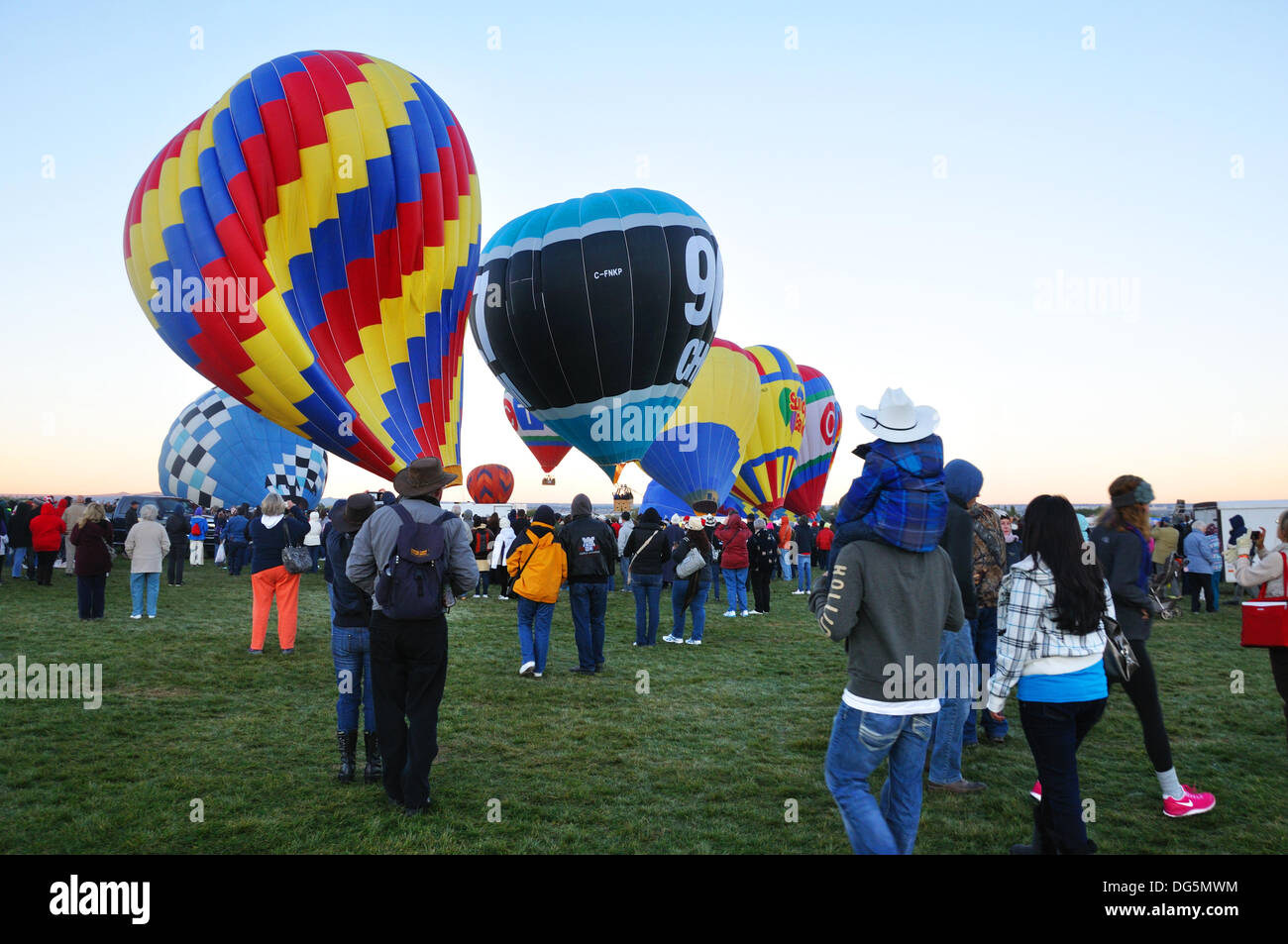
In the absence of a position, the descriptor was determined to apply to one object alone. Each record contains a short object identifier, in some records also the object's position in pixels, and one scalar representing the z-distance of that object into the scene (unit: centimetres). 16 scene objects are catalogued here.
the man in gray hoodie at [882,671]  324
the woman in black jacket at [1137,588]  471
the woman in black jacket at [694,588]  1138
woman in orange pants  972
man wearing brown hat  479
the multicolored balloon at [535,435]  3177
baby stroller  510
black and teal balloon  1948
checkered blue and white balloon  3033
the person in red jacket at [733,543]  1381
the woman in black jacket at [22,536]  1772
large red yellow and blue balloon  1408
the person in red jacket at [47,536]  1655
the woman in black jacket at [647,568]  1080
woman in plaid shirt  354
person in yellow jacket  851
